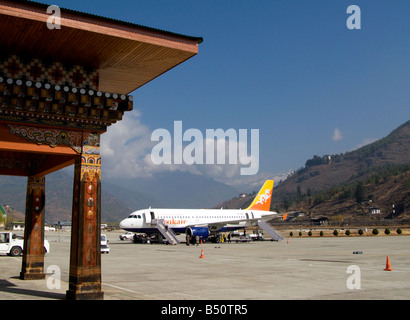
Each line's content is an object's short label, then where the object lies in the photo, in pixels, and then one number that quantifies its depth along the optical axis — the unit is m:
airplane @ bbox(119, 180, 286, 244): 51.59
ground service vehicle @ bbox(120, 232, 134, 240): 68.56
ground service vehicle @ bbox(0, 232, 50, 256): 32.25
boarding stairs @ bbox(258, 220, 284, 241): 59.19
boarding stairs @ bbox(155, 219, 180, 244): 50.05
